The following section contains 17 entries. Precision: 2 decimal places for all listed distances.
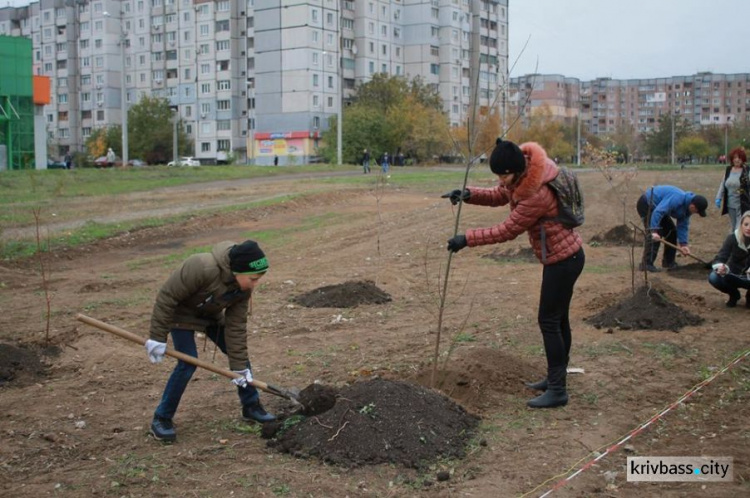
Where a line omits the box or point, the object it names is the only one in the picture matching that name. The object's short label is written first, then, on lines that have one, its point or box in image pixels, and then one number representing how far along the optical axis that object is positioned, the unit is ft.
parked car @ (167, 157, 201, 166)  225.35
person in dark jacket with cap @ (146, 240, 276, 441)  16.31
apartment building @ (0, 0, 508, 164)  255.70
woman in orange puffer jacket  17.52
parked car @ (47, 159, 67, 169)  199.31
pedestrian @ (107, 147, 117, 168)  162.77
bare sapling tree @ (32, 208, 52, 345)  24.97
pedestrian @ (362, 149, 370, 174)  137.72
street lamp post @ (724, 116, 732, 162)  230.01
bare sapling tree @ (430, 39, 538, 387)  17.81
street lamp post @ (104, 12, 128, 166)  138.21
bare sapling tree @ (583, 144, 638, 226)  58.70
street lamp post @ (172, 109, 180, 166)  209.06
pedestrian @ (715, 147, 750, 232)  36.76
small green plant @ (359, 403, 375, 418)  16.20
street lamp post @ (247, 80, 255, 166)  282.38
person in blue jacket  36.78
